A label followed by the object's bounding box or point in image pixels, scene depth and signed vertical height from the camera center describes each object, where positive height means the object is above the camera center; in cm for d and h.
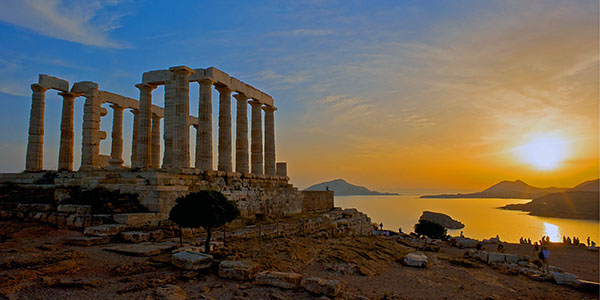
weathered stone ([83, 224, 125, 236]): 1257 -183
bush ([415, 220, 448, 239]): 4122 -589
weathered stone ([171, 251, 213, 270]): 951 -219
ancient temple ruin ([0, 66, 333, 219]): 1844 +204
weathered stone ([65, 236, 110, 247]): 1169 -205
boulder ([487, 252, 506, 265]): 1820 -402
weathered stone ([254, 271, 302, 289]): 889 -252
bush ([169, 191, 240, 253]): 1080 -101
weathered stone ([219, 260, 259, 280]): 921 -236
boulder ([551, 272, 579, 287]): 1346 -376
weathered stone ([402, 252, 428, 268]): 1490 -340
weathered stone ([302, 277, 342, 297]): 851 -256
